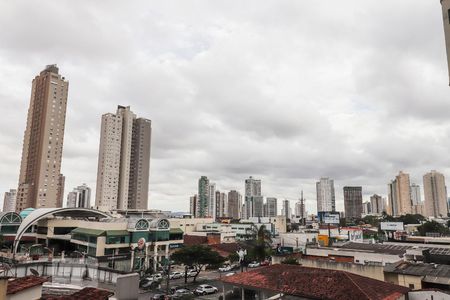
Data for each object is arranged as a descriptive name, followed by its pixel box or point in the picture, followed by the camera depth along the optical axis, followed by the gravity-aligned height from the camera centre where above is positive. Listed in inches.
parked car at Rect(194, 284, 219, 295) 1804.9 -423.1
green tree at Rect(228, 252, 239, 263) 2805.1 -381.2
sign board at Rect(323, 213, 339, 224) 4054.9 -87.2
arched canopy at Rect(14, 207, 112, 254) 2775.6 -47.0
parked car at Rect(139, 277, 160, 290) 1939.5 -420.7
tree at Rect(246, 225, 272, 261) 2342.5 -236.0
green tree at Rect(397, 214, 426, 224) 6875.0 -158.6
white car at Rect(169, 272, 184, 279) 2300.7 -441.0
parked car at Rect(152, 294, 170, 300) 1604.3 -408.2
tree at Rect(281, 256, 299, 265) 1820.1 -267.9
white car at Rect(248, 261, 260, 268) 2769.7 -441.5
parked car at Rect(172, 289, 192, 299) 1722.9 -424.3
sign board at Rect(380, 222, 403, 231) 3853.3 -166.6
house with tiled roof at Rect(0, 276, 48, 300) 493.7 -118.3
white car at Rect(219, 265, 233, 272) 2632.6 -449.9
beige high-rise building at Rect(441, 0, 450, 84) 560.4 +314.1
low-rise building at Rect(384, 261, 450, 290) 1334.9 -257.9
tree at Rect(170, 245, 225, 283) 2103.8 -283.0
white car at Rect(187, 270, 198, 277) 2359.7 -439.8
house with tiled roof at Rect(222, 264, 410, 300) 1008.9 -237.0
